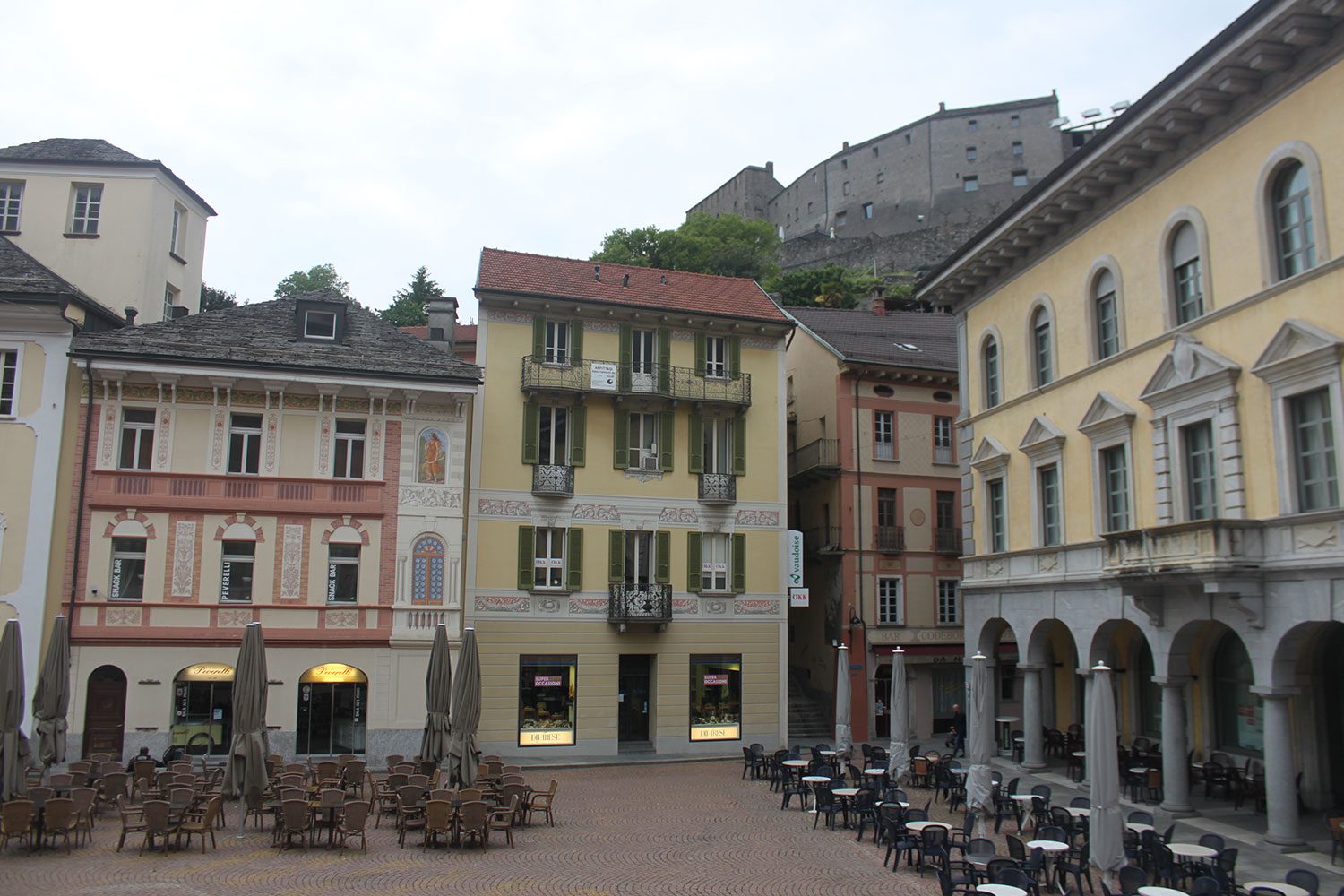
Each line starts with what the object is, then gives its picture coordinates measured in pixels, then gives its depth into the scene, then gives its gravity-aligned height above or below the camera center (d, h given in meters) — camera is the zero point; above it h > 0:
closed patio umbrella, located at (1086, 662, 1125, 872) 14.89 -2.73
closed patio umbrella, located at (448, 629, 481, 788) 19.95 -2.14
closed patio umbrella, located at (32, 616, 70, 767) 19.66 -1.66
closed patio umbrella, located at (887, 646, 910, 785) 22.75 -2.30
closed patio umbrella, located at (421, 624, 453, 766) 20.88 -1.78
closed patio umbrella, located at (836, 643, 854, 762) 25.22 -2.23
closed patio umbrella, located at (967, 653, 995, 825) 18.83 -2.24
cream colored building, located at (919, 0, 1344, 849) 16.89 +3.96
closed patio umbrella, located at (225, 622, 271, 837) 18.31 -2.01
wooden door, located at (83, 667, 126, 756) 25.55 -2.46
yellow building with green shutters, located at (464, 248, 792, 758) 29.91 +2.84
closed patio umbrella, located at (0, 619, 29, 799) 17.81 -1.86
